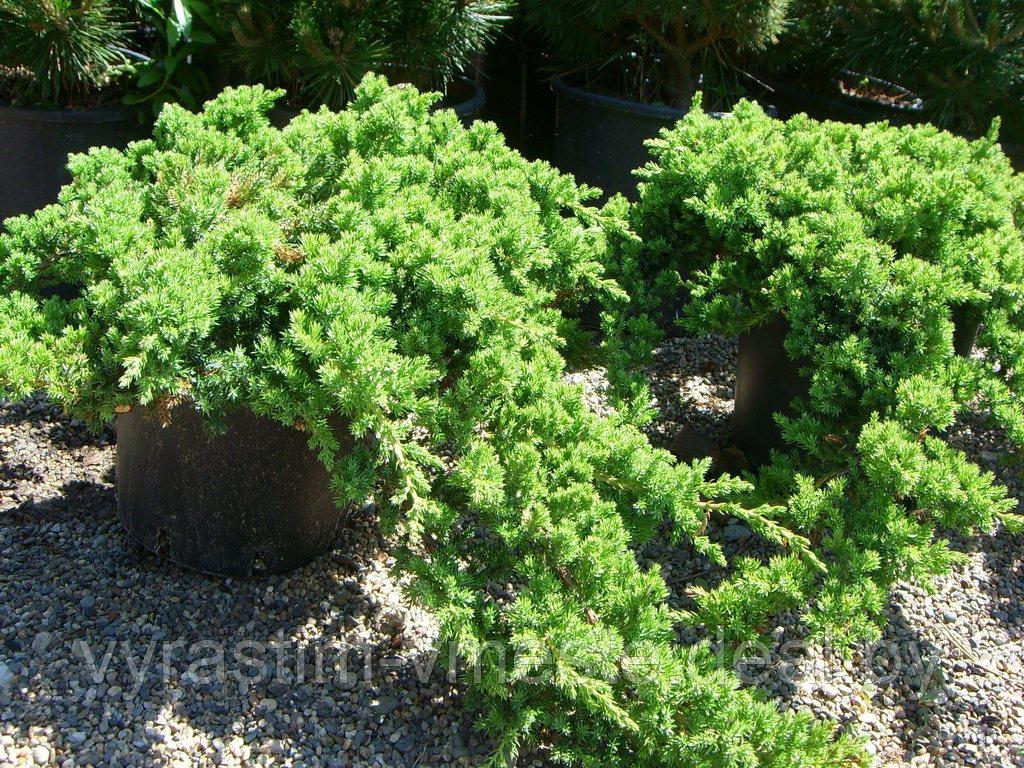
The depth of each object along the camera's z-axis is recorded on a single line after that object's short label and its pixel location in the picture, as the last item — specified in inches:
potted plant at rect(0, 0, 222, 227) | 120.2
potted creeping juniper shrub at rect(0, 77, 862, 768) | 67.0
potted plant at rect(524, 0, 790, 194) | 135.9
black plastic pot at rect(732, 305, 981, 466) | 104.7
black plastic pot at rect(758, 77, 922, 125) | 160.4
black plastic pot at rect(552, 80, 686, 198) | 138.9
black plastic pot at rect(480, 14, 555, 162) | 170.9
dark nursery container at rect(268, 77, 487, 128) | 130.9
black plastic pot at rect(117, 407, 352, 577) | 84.3
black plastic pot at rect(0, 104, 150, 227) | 127.6
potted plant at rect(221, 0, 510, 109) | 120.0
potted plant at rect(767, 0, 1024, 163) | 139.6
